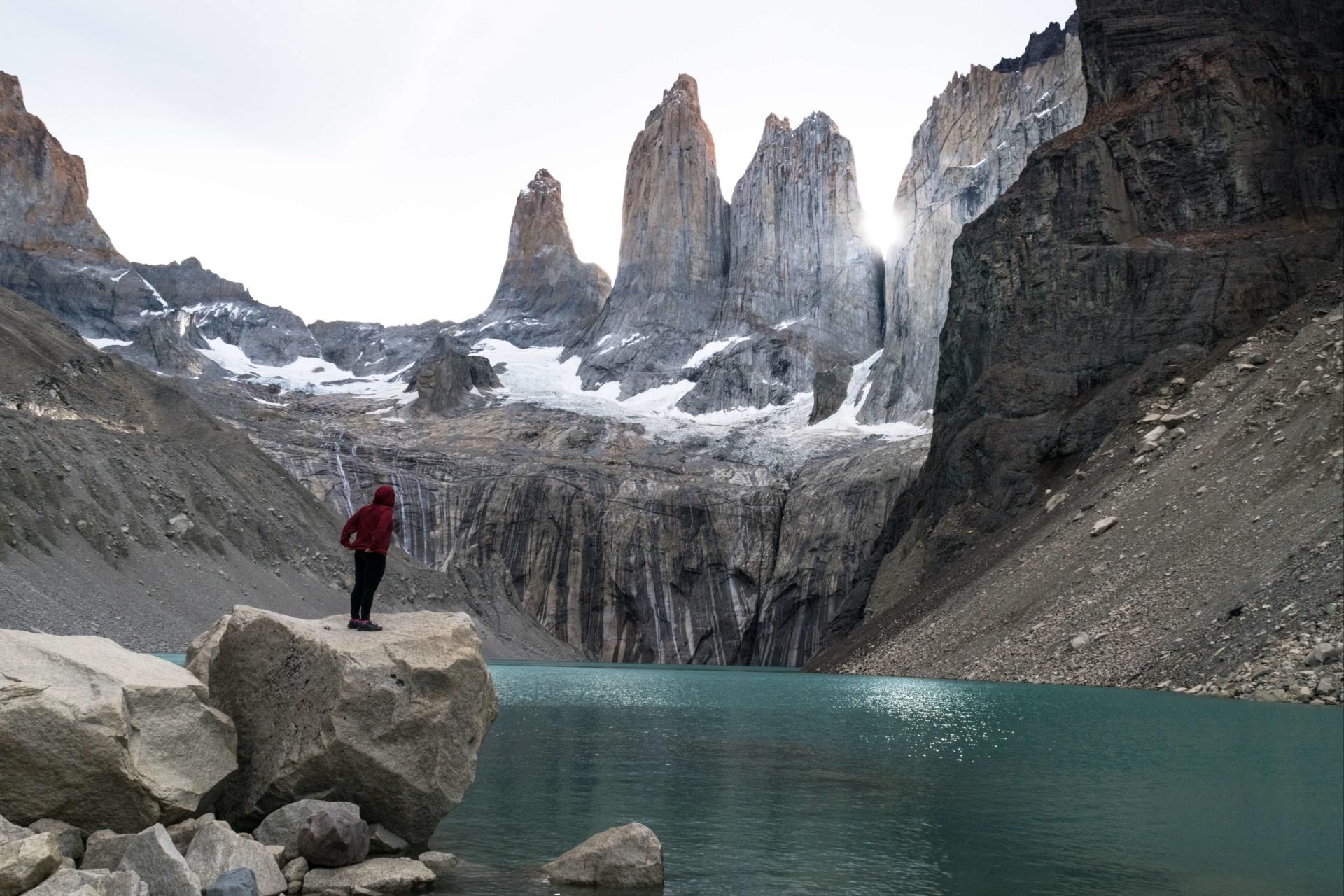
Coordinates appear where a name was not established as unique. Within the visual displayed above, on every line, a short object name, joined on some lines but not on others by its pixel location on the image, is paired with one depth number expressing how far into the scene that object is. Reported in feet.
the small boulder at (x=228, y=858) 28.81
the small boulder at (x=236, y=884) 27.20
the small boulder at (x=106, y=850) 28.84
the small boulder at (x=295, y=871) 30.83
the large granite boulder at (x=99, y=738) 30.04
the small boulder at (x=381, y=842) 35.27
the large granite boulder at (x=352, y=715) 34.83
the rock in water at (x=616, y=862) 32.83
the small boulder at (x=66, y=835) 29.71
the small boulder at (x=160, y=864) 26.68
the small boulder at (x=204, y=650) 39.78
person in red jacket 39.75
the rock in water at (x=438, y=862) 34.50
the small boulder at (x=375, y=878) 30.53
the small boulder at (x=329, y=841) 32.04
